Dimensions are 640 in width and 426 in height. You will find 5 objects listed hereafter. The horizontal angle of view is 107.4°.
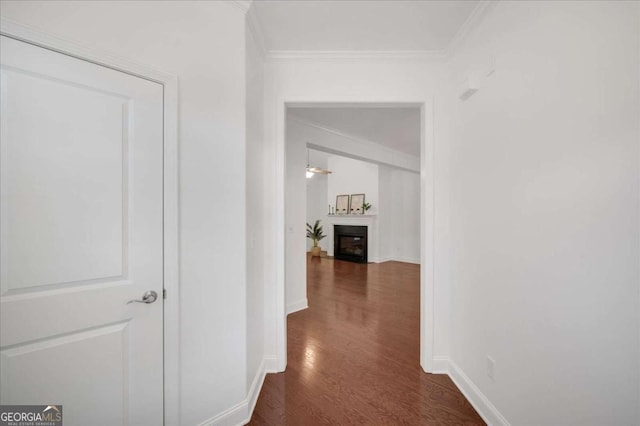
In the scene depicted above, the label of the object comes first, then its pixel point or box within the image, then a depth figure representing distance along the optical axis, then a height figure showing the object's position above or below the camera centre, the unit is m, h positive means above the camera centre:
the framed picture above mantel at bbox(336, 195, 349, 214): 7.29 +0.30
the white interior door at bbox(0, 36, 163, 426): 0.96 -0.10
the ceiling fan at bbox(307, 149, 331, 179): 6.03 +1.13
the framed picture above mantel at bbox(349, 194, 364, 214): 6.88 +0.28
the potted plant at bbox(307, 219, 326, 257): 7.67 -0.78
